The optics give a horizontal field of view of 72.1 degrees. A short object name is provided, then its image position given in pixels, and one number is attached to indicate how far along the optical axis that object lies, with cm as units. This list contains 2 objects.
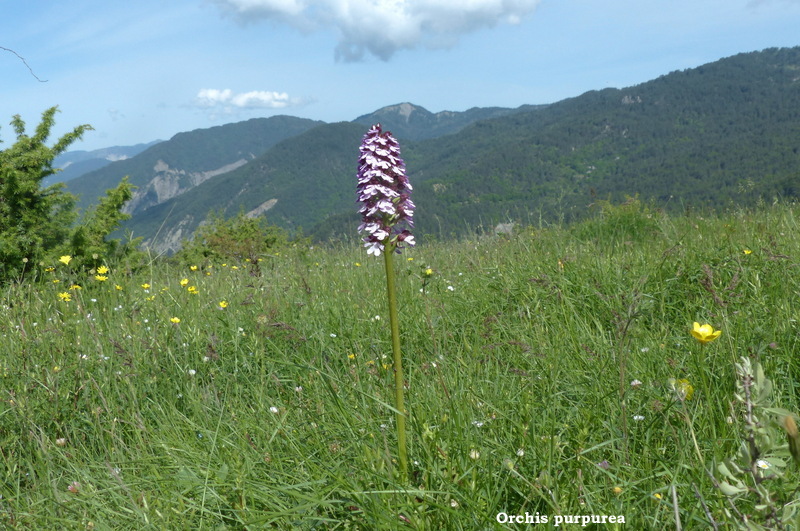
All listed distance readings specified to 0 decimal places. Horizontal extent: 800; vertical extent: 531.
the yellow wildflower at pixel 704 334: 162
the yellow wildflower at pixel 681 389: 138
